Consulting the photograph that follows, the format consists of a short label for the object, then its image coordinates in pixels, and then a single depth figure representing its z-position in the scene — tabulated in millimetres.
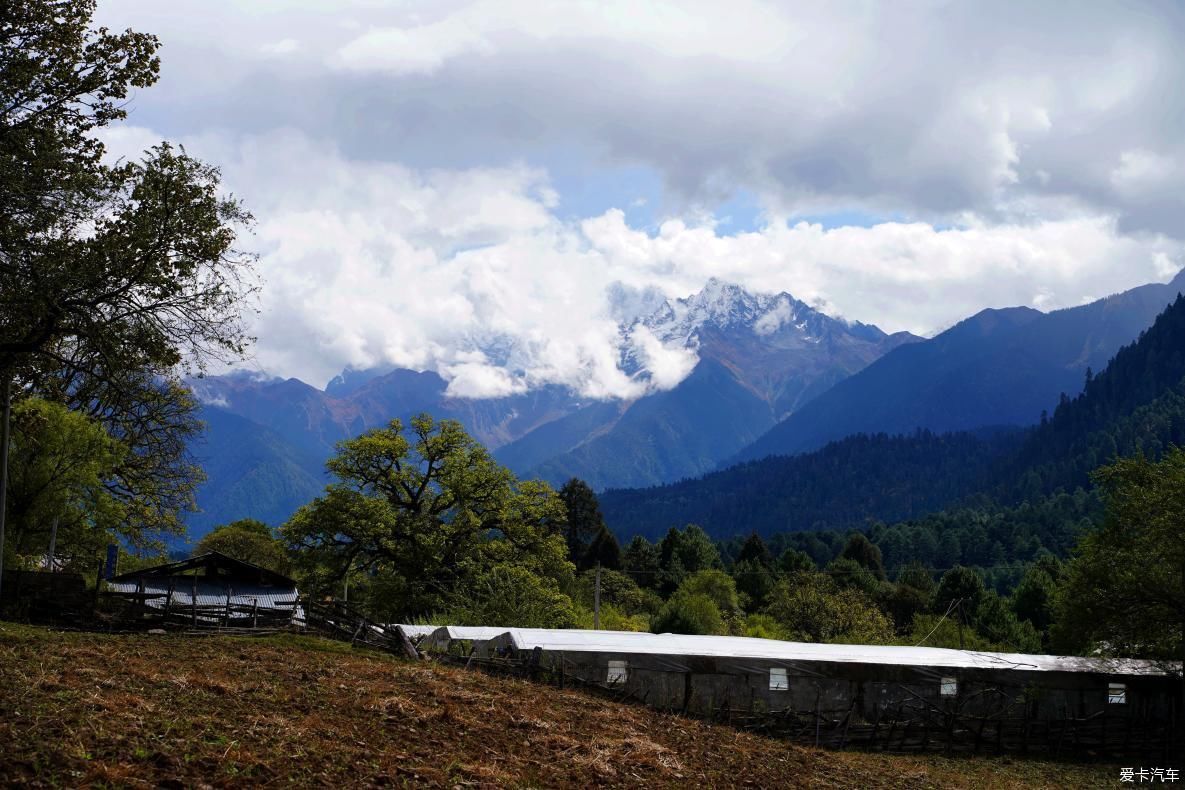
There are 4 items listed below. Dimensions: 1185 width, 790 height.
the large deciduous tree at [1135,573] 38125
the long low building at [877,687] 31484
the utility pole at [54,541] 47988
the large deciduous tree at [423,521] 56031
